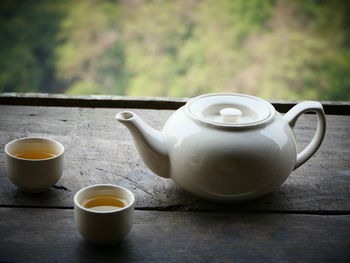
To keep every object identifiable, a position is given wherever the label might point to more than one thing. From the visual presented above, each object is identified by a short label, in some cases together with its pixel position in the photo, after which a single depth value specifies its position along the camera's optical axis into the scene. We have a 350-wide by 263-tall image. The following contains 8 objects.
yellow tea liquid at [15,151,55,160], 0.81
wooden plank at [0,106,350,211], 0.78
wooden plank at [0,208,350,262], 0.64
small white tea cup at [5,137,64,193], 0.75
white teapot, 0.72
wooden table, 0.65
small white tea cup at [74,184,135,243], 0.64
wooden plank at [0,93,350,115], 1.16
